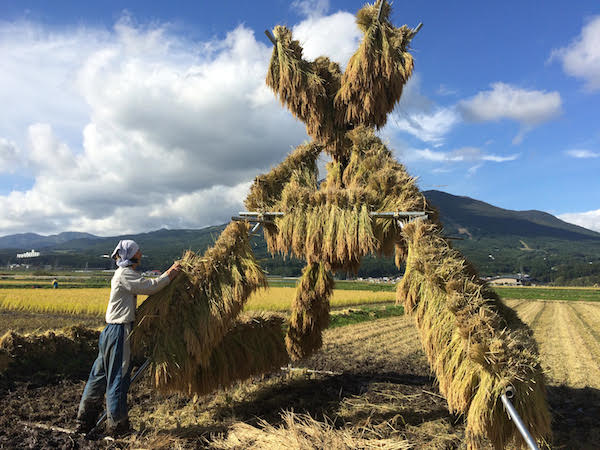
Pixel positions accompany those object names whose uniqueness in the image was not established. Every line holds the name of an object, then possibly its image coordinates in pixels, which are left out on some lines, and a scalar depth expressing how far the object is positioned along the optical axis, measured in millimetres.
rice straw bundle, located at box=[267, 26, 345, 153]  5906
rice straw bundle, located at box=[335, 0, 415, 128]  5520
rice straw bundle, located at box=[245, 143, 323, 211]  5461
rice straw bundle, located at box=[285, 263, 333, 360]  6270
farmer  4180
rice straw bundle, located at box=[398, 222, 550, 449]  3342
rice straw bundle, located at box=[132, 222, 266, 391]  4254
